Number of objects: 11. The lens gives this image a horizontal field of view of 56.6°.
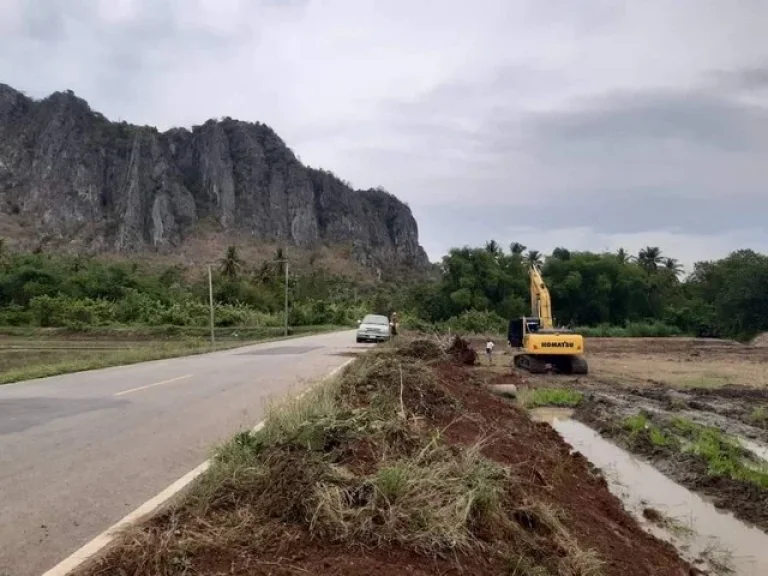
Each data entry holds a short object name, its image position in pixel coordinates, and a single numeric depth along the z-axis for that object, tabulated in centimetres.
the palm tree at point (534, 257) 8698
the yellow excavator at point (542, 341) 2462
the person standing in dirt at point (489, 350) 2833
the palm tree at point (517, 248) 9266
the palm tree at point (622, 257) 8201
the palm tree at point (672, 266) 9688
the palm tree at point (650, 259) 9619
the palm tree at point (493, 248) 8621
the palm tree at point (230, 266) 8606
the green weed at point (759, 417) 1509
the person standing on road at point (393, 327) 4084
